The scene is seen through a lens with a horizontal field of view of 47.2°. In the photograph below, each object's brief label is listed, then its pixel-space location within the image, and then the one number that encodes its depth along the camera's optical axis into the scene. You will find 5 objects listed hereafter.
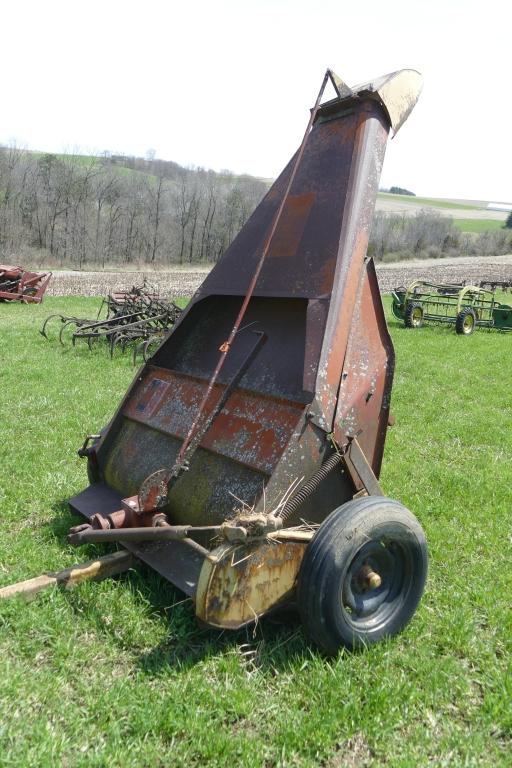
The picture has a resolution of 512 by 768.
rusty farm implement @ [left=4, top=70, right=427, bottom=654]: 2.63
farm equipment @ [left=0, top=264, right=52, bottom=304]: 17.47
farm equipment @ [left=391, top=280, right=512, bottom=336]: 14.24
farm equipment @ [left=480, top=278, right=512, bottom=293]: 21.18
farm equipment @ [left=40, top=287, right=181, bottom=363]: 10.27
